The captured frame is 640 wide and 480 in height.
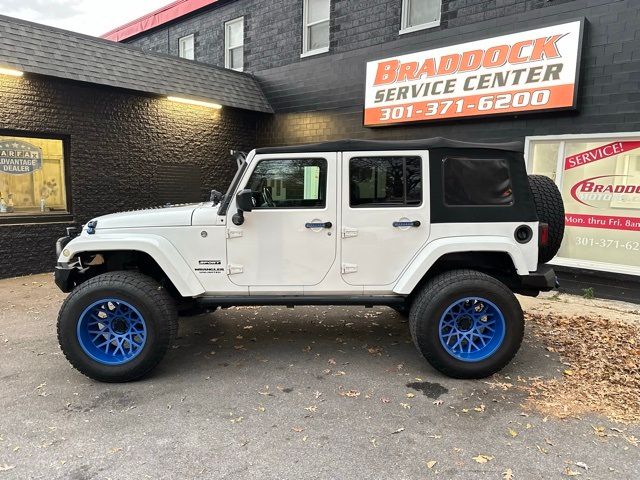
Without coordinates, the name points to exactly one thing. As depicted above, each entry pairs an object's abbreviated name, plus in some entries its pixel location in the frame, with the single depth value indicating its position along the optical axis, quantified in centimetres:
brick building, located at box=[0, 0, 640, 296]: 626
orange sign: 644
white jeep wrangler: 381
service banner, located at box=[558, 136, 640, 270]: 630
